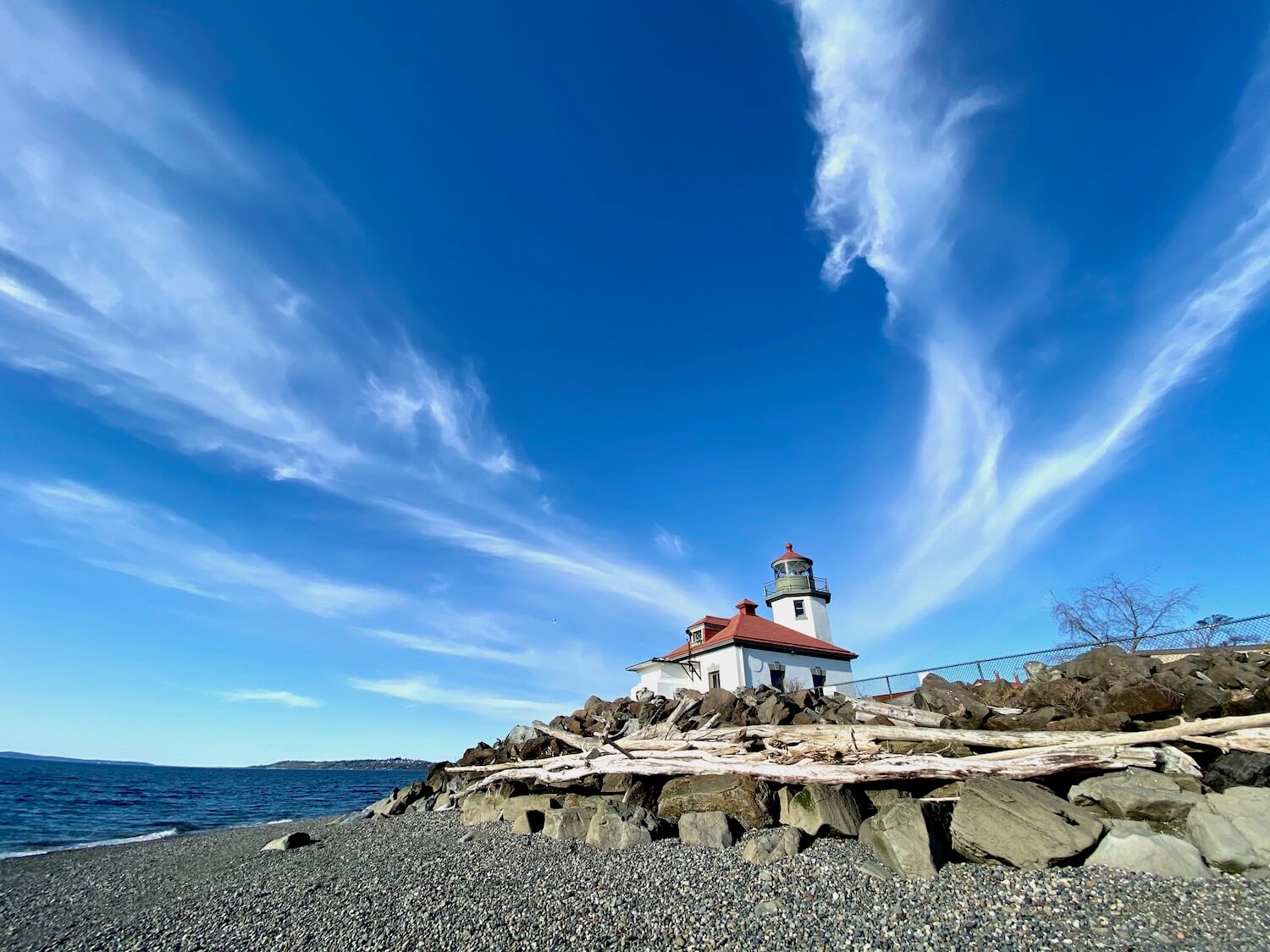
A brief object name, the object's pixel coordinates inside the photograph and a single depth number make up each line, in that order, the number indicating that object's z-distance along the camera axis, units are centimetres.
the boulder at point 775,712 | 1491
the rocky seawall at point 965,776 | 749
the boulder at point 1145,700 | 1055
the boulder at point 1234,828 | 675
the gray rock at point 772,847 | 917
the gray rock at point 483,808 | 1655
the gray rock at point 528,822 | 1389
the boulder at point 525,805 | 1511
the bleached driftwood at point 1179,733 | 905
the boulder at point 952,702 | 1204
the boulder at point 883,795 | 1038
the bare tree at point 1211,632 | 1534
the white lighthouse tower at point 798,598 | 3984
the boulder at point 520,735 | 2353
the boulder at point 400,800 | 2183
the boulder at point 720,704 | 1645
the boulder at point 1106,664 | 1336
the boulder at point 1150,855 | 680
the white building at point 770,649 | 3331
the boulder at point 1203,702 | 980
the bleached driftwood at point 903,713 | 1270
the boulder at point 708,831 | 1048
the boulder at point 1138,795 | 782
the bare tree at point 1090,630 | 2781
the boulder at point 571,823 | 1251
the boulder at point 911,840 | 775
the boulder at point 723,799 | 1115
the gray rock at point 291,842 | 1528
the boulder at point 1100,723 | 1036
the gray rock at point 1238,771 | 800
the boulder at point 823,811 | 988
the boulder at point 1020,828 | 736
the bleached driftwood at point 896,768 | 927
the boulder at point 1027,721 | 1107
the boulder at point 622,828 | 1120
